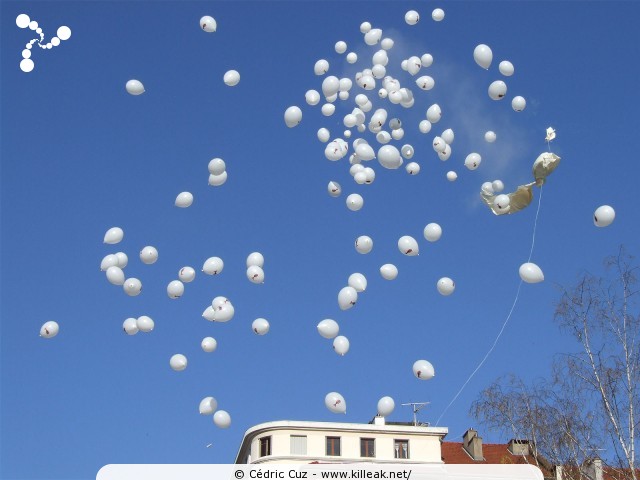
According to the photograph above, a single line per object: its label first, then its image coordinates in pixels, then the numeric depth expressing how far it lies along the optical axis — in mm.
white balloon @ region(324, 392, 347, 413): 13880
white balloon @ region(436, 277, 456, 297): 14266
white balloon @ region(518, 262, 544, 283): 13844
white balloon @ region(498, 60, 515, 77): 15047
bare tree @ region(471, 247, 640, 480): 19250
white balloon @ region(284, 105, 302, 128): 14812
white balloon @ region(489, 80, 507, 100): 14906
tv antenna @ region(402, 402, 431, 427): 34734
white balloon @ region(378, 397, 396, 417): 14688
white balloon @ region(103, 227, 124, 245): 14653
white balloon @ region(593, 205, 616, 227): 13672
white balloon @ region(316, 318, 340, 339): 13883
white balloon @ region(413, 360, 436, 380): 13953
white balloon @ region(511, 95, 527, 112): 15156
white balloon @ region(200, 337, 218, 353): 14172
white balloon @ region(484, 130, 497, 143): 15367
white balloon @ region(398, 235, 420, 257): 14055
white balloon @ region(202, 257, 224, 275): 14094
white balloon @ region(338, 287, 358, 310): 13797
